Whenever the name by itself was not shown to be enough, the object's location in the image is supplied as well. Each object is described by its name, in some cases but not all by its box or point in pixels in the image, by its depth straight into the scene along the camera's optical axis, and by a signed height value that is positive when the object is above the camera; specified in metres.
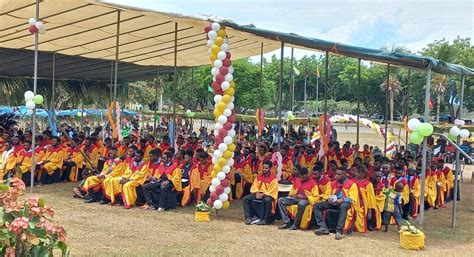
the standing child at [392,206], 9.73 -1.48
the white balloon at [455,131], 9.30 -0.11
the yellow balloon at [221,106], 10.05 +0.18
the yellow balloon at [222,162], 10.05 -0.84
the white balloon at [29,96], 11.12 +0.26
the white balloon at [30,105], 11.10 +0.08
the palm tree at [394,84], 43.91 +3.14
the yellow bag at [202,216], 9.89 -1.81
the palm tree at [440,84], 44.35 +3.27
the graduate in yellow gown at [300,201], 9.48 -1.43
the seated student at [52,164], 13.82 -1.36
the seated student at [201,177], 11.23 -1.26
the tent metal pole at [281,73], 11.84 +1.02
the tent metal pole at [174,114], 13.14 +0.00
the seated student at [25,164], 13.07 -1.32
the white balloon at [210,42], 10.07 +1.34
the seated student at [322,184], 9.47 -1.11
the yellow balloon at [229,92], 10.11 +0.45
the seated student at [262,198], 9.91 -1.46
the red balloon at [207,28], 10.11 +1.61
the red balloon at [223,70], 10.05 +0.84
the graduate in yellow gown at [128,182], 11.10 -1.42
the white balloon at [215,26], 9.95 +1.62
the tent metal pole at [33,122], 11.00 -0.28
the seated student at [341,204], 9.12 -1.40
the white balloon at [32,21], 11.12 +1.77
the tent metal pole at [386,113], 15.12 +0.28
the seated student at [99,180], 11.62 -1.45
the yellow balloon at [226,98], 10.06 +0.32
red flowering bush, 3.90 -0.85
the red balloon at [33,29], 11.17 +1.62
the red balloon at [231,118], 10.13 -0.04
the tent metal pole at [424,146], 8.65 -0.36
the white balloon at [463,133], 9.50 -0.14
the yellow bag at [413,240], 8.17 -1.75
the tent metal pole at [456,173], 9.99 -0.91
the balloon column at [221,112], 10.01 +0.07
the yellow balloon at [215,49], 10.05 +1.22
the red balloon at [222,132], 10.03 -0.29
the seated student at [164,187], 10.95 -1.47
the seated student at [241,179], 12.59 -1.42
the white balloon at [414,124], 8.18 -0.01
